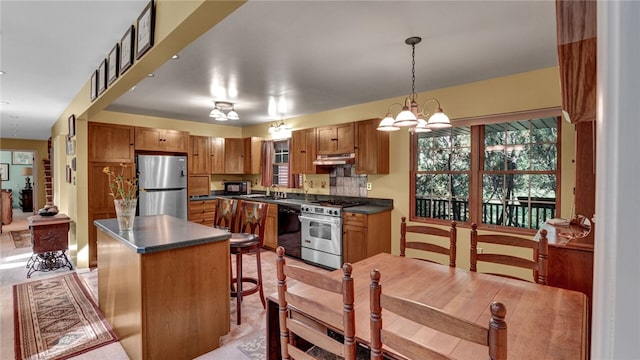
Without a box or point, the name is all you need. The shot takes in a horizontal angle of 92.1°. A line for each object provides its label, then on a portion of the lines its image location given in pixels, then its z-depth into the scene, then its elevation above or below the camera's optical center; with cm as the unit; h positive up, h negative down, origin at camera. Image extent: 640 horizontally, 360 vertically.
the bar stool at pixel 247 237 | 280 -61
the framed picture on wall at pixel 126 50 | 227 +96
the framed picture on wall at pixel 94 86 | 317 +94
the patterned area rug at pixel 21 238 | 586 -130
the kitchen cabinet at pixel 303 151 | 510 +40
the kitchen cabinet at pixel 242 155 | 632 +40
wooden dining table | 114 -63
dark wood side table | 420 -91
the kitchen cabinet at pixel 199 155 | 587 +38
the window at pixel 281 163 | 593 +22
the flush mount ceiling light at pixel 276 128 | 510 +81
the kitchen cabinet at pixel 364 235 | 395 -80
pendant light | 218 +40
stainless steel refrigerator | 503 -17
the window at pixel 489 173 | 325 +1
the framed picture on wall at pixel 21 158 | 1130 +63
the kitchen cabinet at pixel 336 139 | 456 +54
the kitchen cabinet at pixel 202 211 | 566 -68
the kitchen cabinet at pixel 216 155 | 614 +39
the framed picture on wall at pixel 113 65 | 255 +95
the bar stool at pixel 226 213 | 339 -43
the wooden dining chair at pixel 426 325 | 77 -43
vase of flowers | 249 -29
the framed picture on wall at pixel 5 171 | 1109 +14
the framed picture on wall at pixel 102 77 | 289 +94
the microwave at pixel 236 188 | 653 -29
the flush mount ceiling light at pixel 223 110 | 412 +101
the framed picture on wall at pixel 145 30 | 195 +95
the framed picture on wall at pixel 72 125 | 420 +69
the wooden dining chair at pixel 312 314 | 113 -55
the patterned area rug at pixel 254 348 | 232 -136
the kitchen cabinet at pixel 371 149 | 424 +35
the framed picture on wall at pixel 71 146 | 431 +42
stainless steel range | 422 -83
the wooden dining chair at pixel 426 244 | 222 -50
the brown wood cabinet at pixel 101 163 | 439 +17
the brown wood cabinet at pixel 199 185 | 584 -20
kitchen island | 206 -83
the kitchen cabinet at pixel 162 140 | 505 +60
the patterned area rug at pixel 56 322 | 242 -135
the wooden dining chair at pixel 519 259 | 184 -52
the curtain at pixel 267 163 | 618 +23
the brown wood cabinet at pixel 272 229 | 512 -92
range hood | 454 +23
